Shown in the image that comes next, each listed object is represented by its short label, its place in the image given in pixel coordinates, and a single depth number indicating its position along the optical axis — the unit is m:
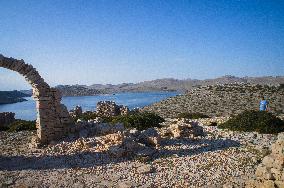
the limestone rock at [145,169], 10.49
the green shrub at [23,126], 21.36
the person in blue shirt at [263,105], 20.45
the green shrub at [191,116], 24.41
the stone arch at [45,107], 14.87
